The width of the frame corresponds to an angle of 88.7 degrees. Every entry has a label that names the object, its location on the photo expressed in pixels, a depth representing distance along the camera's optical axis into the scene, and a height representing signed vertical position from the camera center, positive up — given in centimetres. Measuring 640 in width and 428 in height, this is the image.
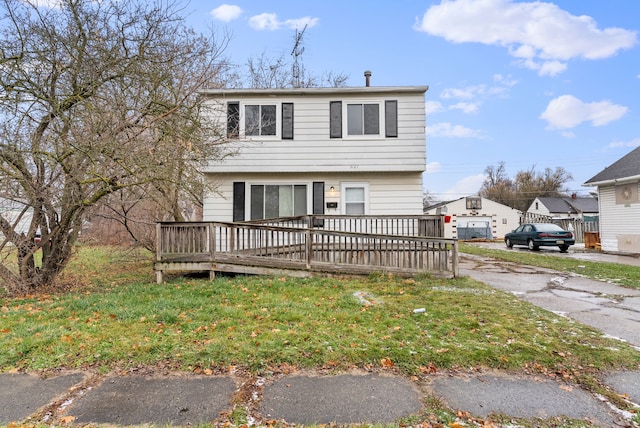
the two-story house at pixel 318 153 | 941 +211
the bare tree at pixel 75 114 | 596 +227
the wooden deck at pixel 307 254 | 742 -65
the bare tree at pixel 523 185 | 4350 +568
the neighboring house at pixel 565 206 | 3659 +208
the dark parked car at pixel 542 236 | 1555 -61
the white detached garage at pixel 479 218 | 2888 +60
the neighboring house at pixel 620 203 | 1438 +96
